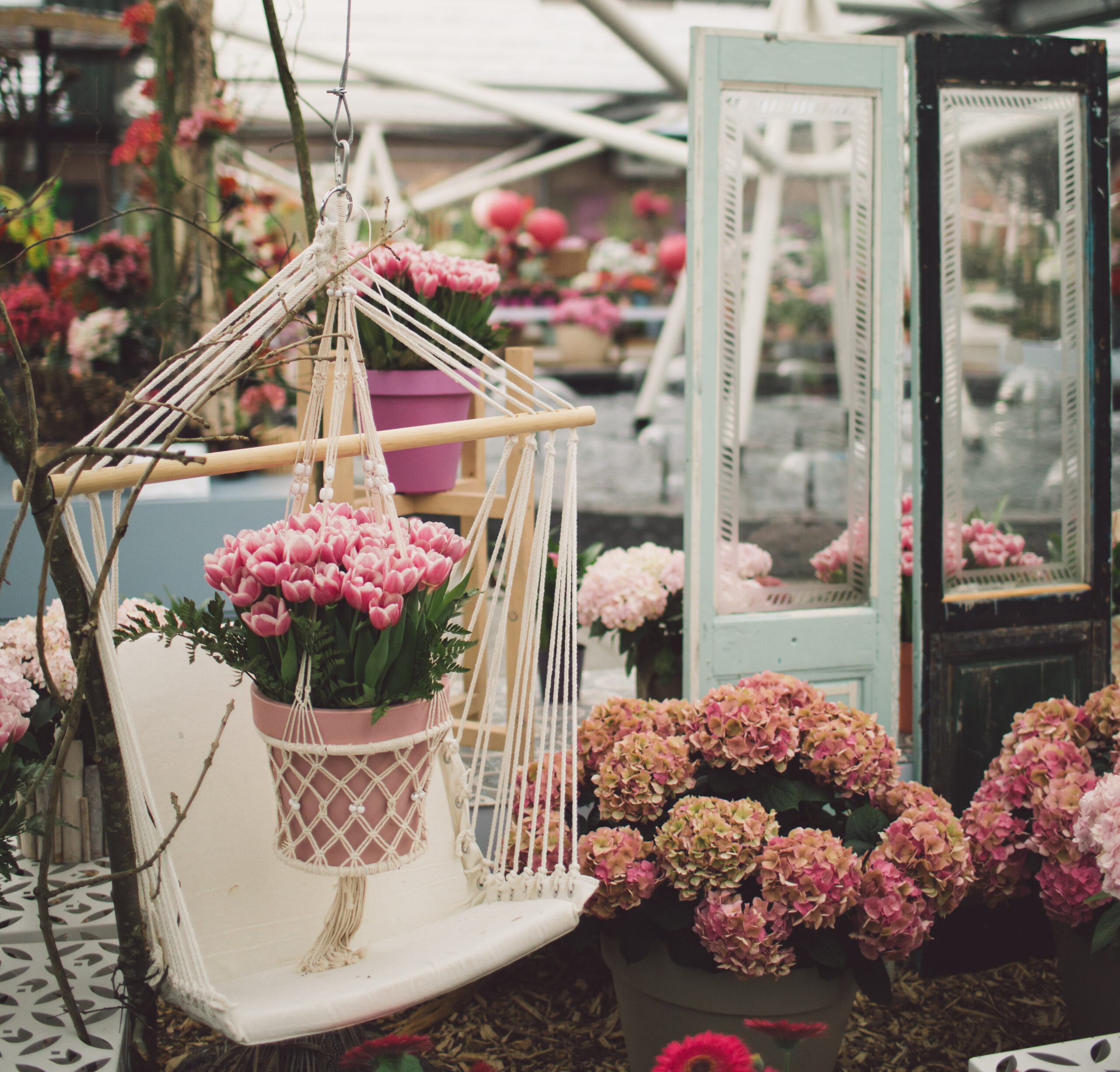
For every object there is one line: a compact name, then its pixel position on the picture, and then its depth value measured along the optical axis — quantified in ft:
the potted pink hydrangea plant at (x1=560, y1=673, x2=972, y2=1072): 4.83
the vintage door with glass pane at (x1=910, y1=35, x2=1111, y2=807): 6.76
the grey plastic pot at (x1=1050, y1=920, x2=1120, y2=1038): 5.34
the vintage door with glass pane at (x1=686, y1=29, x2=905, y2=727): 6.63
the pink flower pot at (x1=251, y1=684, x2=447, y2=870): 3.90
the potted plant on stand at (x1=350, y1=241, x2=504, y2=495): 6.38
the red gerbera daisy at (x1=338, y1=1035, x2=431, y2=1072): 3.41
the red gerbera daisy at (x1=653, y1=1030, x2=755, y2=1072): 3.02
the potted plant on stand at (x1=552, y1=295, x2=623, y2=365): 25.36
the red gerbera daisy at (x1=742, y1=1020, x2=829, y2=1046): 3.15
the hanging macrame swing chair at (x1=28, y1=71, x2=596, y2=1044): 3.87
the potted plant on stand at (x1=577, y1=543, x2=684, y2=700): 7.59
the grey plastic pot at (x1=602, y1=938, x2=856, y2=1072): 4.95
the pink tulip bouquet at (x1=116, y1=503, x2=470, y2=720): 3.65
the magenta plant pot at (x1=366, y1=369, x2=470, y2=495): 6.45
